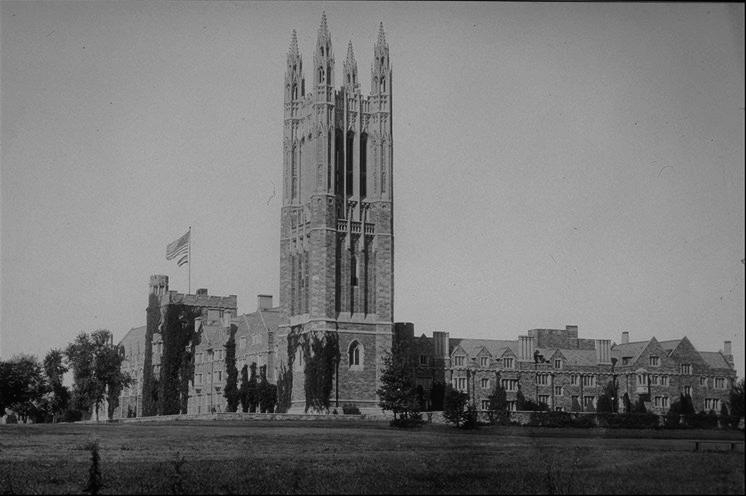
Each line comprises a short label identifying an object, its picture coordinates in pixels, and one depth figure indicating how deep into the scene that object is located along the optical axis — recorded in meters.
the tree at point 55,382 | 81.94
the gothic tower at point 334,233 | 73.75
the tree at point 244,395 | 80.44
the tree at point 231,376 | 82.19
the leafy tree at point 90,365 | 83.62
